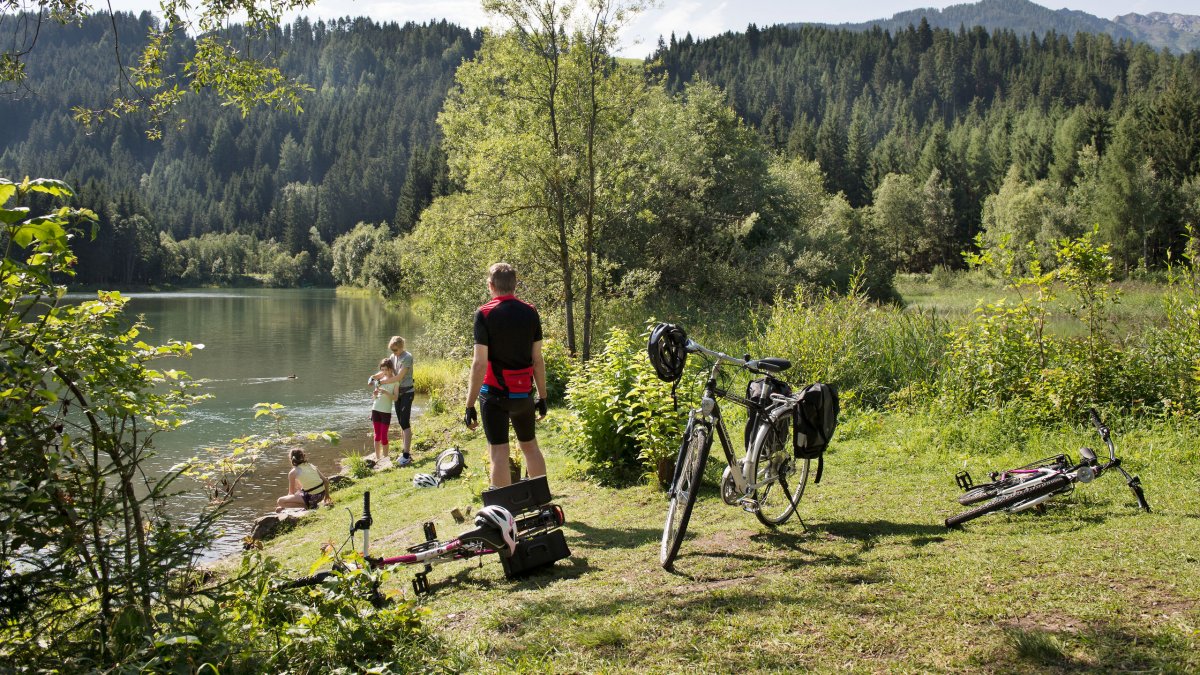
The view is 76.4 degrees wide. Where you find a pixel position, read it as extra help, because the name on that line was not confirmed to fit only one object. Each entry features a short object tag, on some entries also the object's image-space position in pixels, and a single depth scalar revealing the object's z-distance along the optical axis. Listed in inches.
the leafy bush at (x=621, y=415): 287.0
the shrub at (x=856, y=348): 424.5
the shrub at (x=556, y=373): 599.8
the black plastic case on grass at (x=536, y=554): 197.2
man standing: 243.6
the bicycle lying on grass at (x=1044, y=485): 204.7
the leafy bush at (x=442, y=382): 708.7
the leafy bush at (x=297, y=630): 123.0
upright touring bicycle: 193.0
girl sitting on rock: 412.5
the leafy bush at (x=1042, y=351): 314.2
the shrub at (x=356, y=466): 483.2
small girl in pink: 488.4
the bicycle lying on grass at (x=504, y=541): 193.9
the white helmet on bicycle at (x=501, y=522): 193.3
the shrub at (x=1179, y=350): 299.7
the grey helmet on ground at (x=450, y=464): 400.5
